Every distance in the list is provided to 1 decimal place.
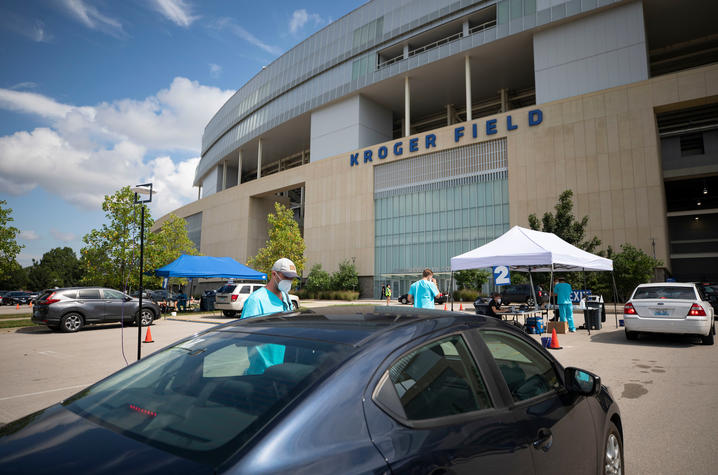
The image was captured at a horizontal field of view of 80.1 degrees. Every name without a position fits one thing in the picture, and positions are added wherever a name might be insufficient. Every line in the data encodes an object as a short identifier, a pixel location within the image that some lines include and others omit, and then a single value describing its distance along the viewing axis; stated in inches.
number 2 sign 553.9
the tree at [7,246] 1064.2
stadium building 1223.5
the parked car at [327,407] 54.9
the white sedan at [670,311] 415.8
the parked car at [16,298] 1733.9
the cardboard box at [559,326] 550.0
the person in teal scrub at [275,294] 167.9
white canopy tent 474.3
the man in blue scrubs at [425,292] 373.1
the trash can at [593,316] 572.7
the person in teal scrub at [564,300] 555.5
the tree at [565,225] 911.7
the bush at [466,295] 1414.9
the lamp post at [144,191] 362.9
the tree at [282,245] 1499.8
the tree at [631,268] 1047.1
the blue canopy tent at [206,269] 852.6
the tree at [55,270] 3492.6
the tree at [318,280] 1749.6
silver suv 576.4
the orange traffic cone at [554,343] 419.2
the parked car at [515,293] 1026.7
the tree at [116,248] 1012.5
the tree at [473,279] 1459.2
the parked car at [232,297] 819.4
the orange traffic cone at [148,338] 472.8
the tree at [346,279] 1712.6
